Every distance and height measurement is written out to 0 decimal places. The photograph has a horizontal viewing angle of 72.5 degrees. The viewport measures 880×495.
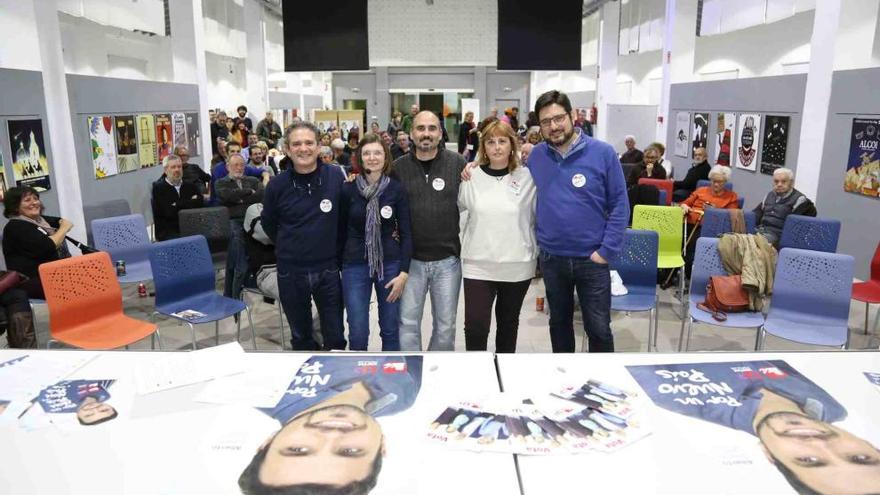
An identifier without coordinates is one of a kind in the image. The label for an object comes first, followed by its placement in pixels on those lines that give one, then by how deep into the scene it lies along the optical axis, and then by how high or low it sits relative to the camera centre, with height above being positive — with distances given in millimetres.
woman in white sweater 2781 -417
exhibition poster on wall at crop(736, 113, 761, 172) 7789 -108
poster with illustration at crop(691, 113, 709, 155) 9031 +27
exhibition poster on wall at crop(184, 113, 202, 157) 9238 -28
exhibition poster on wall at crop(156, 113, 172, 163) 8463 -39
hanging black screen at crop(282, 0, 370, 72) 6523 +1068
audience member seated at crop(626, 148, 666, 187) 7000 -418
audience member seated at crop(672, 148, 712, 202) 7383 -517
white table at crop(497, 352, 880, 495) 1496 -850
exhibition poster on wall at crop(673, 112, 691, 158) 9641 -3
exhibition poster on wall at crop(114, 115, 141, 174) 7511 -138
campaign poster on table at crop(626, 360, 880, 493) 1525 -837
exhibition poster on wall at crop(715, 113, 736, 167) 8352 -59
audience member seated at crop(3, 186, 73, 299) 3992 -703
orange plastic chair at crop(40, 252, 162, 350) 3297 -979
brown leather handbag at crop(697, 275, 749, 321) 3736 -1003
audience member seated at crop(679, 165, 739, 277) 5602 -617
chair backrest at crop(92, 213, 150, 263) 4752 -826
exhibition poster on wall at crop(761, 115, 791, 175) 7133 -120
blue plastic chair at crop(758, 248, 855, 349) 3438 -956
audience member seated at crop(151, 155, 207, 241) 5391 -582
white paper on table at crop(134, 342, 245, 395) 2051 -824
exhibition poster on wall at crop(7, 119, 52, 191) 5547 -194
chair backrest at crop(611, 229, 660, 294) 4113 -868
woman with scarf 2914 -542
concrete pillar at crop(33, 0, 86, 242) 5965 +160
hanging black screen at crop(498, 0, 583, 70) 6398 +1054
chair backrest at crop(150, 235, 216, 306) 3789 -865
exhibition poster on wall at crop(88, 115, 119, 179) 6923 -138
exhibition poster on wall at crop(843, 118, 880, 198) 5629 -258
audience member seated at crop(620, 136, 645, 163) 8891 -324
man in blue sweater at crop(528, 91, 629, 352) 2822 -319
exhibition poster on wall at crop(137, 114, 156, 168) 8039 -92
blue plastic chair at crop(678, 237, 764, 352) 3949 -870
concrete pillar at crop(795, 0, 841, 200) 6215 +385
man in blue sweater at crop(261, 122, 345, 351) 2930 -458
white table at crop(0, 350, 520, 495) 1521 -863
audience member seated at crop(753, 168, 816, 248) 5105 -614
